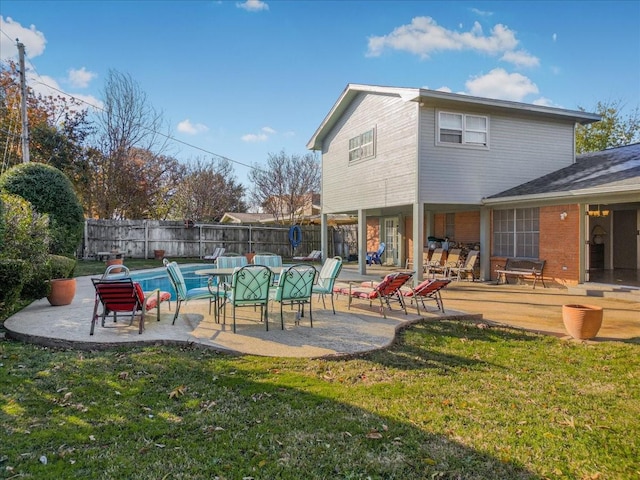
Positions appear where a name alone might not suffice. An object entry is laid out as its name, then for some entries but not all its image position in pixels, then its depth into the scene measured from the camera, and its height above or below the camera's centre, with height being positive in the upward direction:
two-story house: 11.55 +2.42
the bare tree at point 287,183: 32.62 +4.99
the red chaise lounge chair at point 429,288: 7.64 -0.85
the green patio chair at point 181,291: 6.71 -0.87
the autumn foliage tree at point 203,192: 33.34 +4.31
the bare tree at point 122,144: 20.92 +5.47
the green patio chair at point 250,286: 6.24 -0.68
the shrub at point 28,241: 7.34 +0.01
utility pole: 14.73 +5.15
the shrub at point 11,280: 6.45 -0.64
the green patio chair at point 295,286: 6.64 -0.73
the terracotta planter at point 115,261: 14.89 -0.72
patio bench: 12.12 -0.77
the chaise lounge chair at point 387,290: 7.48 -0.91
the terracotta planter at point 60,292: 8.22 -1.05
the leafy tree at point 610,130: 28.38 +8.37
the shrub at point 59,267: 8.69 -0.57
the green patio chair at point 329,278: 8.04 -0.73
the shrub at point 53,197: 10.38 +1.21
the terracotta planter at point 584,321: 6.09 -1.17
